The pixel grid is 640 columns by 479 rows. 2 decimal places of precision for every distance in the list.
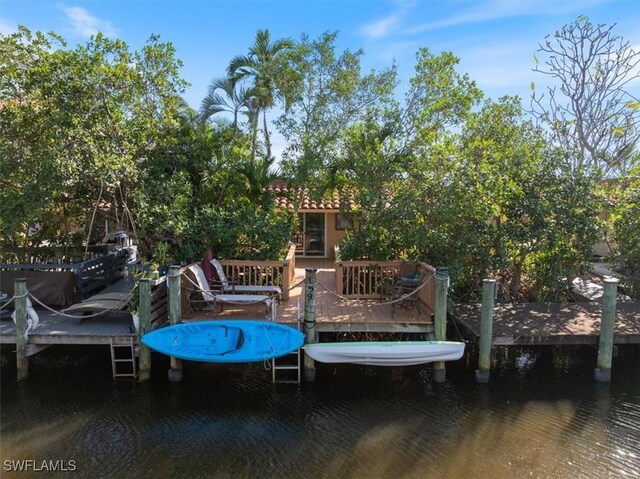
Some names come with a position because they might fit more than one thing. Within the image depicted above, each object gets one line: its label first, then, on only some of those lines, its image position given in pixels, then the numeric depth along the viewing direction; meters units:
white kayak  6.84
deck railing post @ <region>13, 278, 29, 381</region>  6.93
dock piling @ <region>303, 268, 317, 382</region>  7.00
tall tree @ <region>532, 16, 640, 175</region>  12.08
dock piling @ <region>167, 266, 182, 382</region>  7.10
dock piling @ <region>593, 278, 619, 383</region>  7.30
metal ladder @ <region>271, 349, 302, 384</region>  7.21
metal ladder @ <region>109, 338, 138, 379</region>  7.19
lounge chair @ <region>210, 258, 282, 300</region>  8.32
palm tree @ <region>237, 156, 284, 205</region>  10.38
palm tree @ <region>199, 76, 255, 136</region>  14.24
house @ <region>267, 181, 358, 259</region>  17.20
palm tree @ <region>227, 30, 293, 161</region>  13.70
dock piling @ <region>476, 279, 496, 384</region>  7.20
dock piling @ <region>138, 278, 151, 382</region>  6.89
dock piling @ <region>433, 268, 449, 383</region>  6.93
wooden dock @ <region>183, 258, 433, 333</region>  7.26
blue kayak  6.62
